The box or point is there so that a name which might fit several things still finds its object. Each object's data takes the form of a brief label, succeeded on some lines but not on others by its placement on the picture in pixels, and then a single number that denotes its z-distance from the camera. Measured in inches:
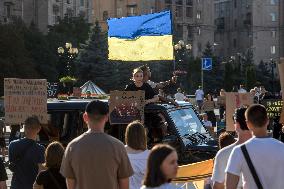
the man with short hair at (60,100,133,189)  320.7
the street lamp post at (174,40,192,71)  4518.1
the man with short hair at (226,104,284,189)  305.0
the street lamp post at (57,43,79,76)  2909.5
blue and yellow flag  700.9
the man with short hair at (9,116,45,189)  426.1
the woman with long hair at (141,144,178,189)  256.0
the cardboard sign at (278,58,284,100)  493.0
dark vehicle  538.8
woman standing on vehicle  566.8
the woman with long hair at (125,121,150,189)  359.8
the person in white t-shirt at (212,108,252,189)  348.5
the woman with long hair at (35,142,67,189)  370.0
